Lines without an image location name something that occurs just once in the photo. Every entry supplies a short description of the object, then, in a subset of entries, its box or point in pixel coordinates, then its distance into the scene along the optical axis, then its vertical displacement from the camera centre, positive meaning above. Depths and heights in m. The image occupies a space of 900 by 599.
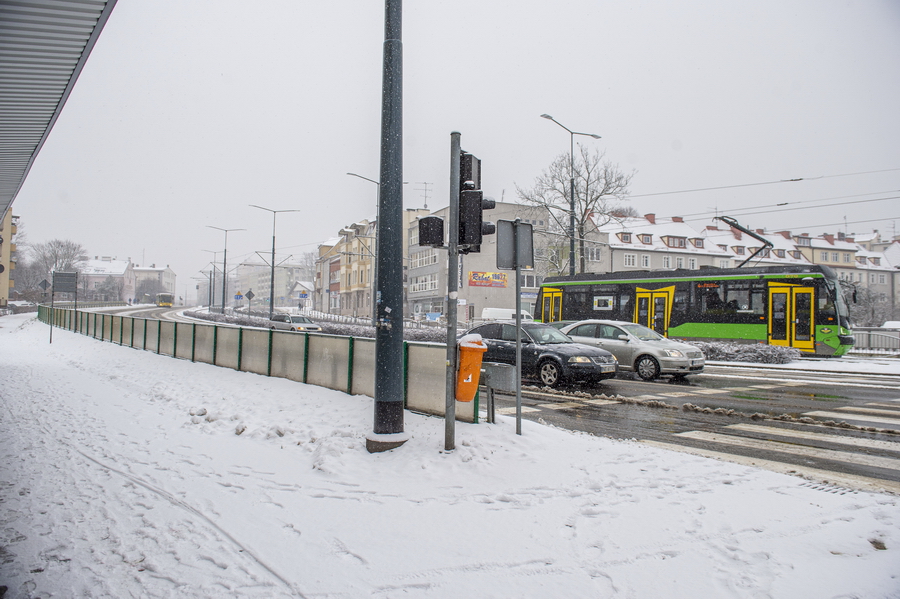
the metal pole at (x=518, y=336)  6.50 -0.22
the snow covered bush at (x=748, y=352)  19.19 -1.08
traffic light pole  5.74 +0.22
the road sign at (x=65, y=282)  27.77 +1.31
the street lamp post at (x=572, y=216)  24.78 +4.80
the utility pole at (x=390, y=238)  5.80 +0.78
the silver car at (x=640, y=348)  14.36 -0.74
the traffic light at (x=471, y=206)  5.72 +1.11
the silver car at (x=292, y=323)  32.38 -0.62
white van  42.91 +0.26
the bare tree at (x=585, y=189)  38.19 +8.83
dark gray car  12.20 -0.82
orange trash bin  5.92 -0.52
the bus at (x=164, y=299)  94.19 +1.82
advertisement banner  55.25 +3.71
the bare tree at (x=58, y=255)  94.53 +9.11
